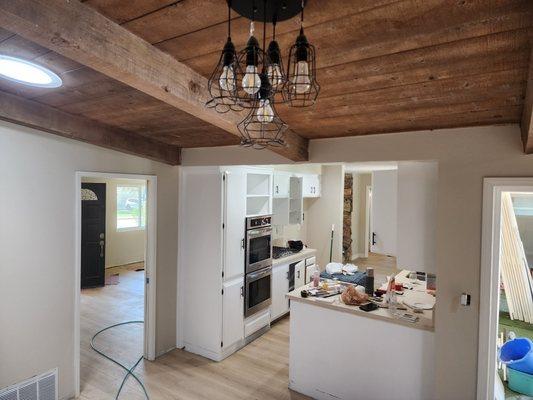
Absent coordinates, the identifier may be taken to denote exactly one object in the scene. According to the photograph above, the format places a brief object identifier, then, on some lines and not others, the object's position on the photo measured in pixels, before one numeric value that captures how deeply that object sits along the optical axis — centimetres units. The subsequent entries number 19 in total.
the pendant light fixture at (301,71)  113
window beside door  807
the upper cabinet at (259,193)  453
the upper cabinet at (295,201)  559
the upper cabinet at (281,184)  486
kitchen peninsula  269
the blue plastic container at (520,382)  308
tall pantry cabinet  382
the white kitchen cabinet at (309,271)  537
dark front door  642
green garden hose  326
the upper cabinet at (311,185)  587
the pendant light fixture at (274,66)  116
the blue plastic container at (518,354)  311
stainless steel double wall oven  415
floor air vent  273
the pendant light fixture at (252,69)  114
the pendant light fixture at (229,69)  114
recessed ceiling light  173
